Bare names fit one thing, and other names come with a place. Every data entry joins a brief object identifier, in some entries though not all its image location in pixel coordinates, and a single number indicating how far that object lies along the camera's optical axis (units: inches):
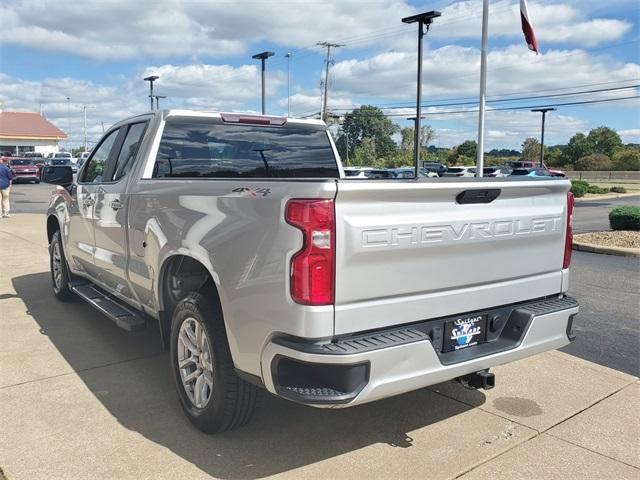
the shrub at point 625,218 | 518.0
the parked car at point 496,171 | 1351.6
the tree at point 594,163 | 2481.5
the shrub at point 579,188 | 1254.9
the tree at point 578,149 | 2829.7
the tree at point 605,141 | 2911.2
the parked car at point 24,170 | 1493.6
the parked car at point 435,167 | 1870.6
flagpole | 797.9
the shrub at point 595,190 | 1384.2
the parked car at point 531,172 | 1167.8
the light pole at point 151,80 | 989.8
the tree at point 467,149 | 3272.6
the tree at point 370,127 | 4434.1
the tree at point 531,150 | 2960.1
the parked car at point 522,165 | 1828.2
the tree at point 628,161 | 2368.4
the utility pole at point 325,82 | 2049.7
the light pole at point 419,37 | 749.3
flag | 716.7
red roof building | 2829.7
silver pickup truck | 110.7
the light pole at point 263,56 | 924.0
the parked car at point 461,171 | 1582.2
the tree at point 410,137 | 3793.3
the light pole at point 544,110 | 1856.1
